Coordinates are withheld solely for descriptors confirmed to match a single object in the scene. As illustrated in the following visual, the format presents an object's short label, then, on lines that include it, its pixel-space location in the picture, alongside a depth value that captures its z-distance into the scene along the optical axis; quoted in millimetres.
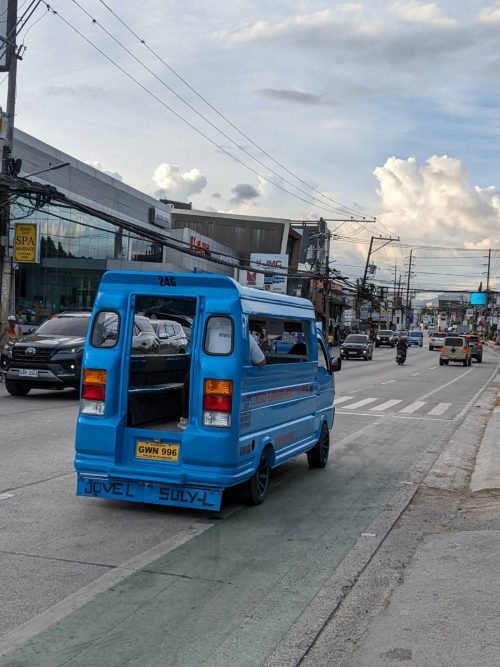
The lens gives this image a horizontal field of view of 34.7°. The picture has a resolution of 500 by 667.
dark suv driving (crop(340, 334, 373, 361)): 50875
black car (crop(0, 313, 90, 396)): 17219
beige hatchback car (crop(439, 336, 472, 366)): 48812
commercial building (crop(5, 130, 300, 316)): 40656
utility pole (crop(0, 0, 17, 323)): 24844
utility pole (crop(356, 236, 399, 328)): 82062
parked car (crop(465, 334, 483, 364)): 54106
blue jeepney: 7273
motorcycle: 45094
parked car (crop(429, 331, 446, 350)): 75312
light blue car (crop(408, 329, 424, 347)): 94625
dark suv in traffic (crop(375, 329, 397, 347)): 81125
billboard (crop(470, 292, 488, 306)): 102250
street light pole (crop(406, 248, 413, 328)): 136038
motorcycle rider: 44812
